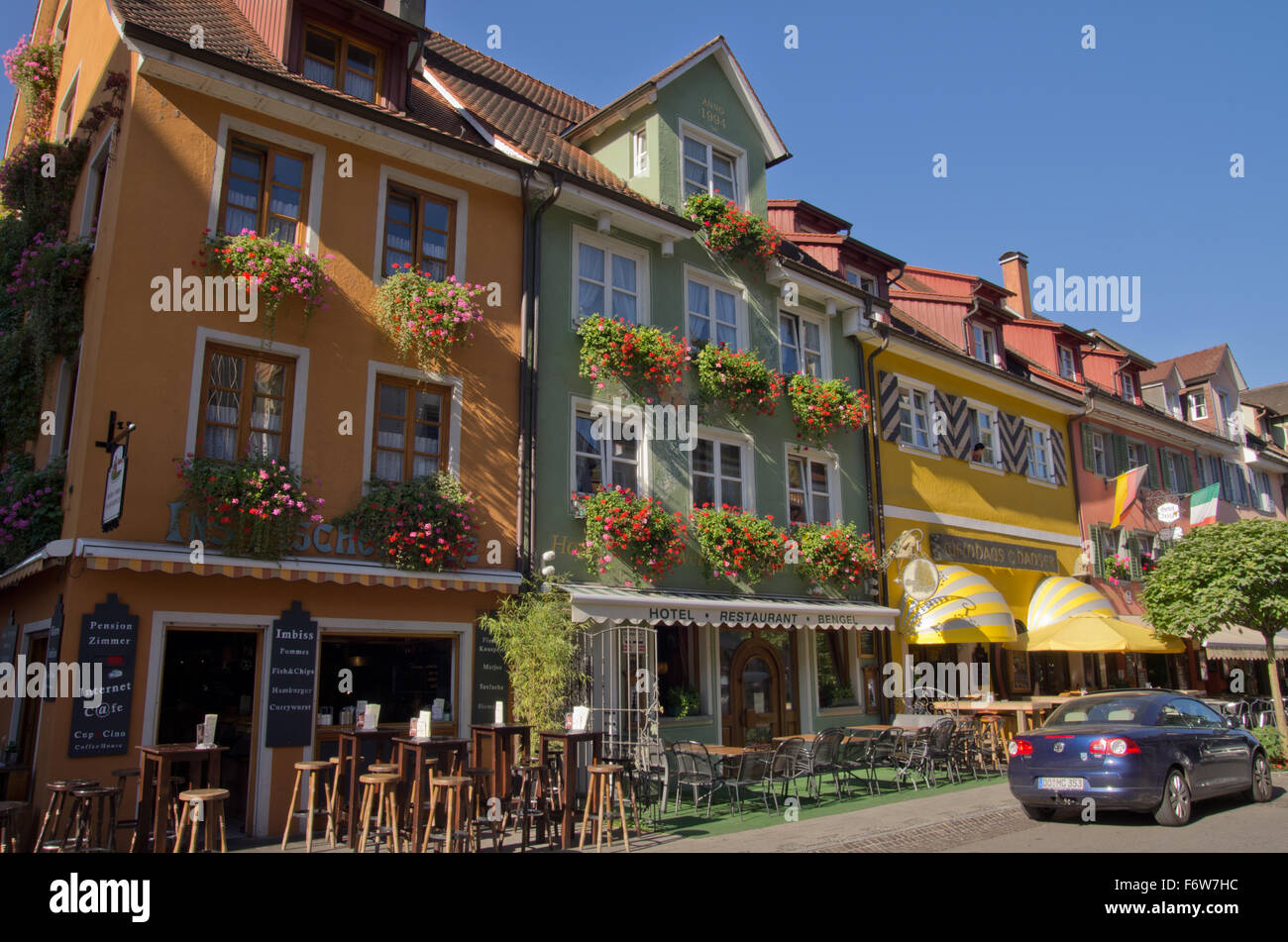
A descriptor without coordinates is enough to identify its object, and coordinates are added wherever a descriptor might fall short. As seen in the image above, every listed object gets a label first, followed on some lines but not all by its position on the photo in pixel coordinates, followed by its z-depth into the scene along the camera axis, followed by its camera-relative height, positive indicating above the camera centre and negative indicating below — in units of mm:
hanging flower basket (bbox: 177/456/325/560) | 10156 +1793
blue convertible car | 10000 -1072
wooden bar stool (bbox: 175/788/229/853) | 7663 -1149
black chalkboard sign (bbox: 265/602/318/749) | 10508 -138
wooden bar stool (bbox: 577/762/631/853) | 9172 -1248
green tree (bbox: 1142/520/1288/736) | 17516 +1531
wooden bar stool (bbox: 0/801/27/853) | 7324 -1393
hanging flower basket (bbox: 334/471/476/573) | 11367 +1733
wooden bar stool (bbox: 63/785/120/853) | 8055 -1332
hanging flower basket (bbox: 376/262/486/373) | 12164 +4580
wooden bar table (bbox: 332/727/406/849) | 9000 -869
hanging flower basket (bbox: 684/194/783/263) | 16719 +7849
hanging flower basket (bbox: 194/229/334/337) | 10883 +4692
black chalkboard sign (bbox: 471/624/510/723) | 12070 -185
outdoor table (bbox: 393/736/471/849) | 8562 -890
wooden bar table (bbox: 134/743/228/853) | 8047 -977
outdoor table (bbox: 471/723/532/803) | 10125 -921
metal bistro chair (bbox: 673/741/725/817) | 10844 -1253
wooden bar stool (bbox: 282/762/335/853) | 8961 -1282
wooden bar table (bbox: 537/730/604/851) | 9398 -981
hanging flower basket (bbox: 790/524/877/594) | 16719 +1936
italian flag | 26469 +4421
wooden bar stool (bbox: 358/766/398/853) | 8398 -1275
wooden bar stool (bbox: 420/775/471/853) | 8375 -1260
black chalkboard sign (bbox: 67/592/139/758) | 9250 -134
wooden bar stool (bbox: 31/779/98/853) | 8133 -1287
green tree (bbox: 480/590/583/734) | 11844 +102
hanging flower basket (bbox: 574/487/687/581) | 13703 +1933
